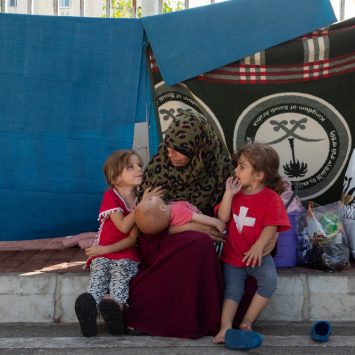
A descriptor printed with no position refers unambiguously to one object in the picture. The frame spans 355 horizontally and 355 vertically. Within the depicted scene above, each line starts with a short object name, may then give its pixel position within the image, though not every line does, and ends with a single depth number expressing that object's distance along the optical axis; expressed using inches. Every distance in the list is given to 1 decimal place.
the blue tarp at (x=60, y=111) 125.2
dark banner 129.5
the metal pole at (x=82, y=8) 143.2
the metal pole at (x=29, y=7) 144.3
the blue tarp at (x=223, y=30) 124.9
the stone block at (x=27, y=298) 103.3
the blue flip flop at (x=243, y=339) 81.5
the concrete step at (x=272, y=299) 103.3
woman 89.8
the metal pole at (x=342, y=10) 144.9
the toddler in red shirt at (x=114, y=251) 87.9
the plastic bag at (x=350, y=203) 115.9
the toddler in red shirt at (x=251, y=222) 91.8
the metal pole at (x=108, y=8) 140.2
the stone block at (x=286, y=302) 103.8
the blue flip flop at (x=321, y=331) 88.6
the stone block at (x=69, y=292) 103.3
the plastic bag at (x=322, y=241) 107.5
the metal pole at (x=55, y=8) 139.5
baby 95.0
